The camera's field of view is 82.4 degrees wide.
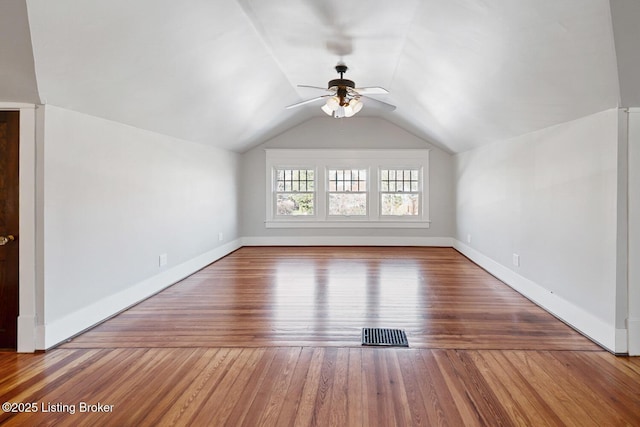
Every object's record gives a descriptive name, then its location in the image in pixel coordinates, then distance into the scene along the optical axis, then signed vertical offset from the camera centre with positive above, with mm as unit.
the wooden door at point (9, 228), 2715 -133
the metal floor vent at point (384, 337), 2871 -1036
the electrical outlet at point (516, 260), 4387 -594
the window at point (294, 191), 7906 +423
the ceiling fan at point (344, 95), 4031 +1318
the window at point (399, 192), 7793 +401
